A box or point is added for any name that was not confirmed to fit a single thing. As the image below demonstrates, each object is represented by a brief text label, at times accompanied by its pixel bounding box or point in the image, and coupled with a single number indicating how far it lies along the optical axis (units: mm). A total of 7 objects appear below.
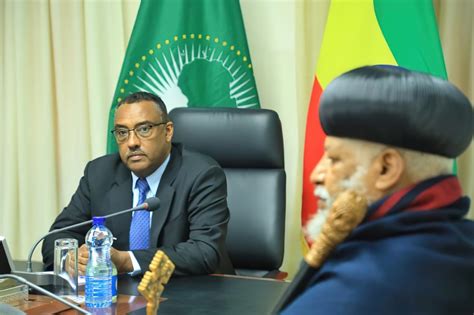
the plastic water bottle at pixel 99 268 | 1888
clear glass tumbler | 2053
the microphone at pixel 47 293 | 1578
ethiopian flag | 3025
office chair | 2963
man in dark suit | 2699
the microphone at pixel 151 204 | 2184
